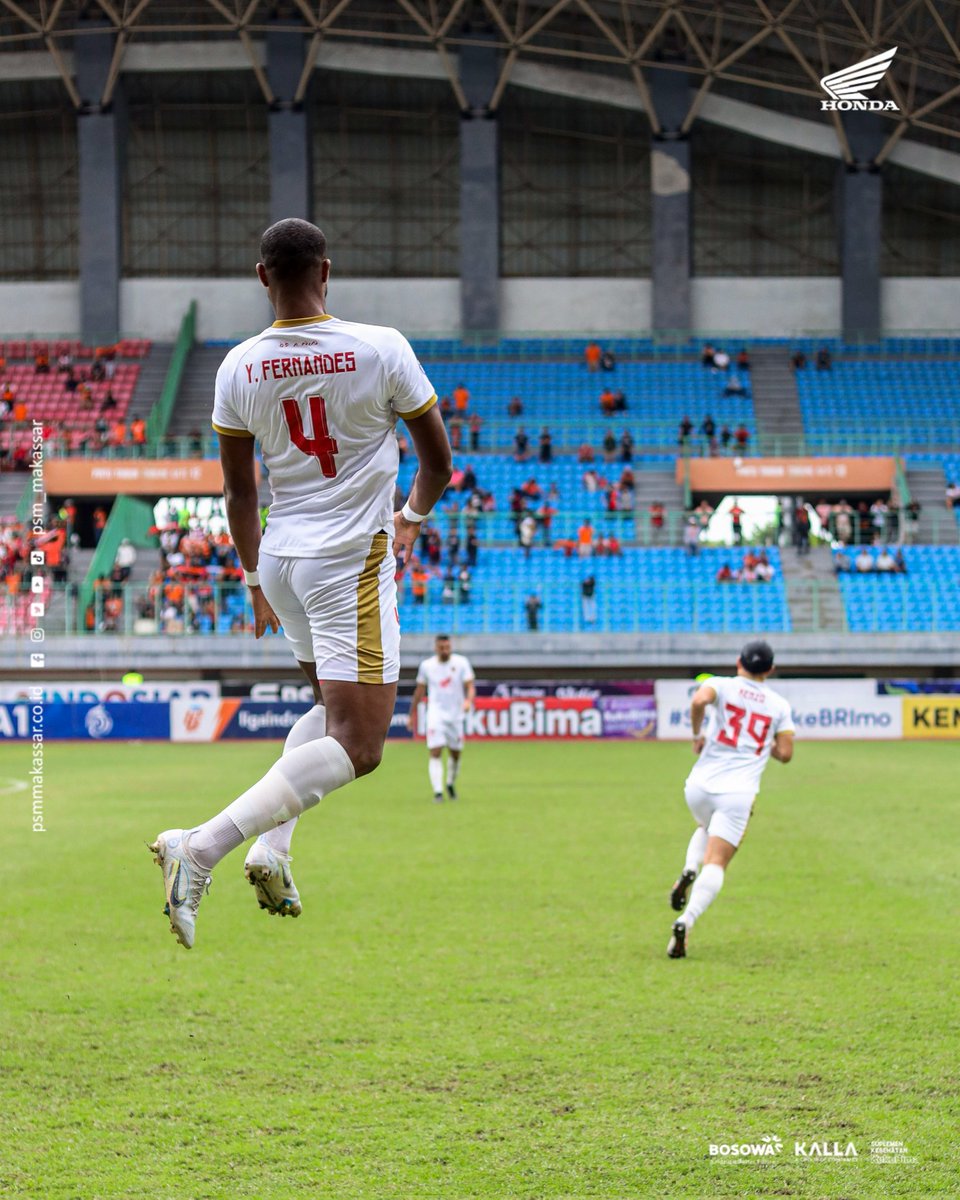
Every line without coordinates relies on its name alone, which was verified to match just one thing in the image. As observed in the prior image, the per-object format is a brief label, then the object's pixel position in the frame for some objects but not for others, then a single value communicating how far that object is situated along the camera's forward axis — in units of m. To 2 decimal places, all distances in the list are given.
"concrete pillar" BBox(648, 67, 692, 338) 50.19
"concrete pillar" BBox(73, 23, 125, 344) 49.84
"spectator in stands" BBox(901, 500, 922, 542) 40.84
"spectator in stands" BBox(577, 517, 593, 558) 40.69
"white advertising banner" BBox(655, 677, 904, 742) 32.62
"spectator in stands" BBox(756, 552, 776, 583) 39.28
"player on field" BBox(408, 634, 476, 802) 20.59
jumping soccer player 4.96
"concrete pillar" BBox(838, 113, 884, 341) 50.03
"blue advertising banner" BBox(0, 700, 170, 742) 33.50
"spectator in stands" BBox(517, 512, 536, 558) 40.41
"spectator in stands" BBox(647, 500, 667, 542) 41.38
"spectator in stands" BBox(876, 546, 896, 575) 39.69
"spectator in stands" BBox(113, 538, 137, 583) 38.16
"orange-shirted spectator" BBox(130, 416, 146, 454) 43.06
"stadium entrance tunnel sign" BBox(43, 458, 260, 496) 42.41
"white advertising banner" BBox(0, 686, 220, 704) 33.94
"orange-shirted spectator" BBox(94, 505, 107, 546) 39.62
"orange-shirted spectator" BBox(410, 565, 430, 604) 38.66
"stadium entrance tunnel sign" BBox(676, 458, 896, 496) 43.22
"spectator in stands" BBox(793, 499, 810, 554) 40.69
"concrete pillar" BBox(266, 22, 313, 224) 49.75
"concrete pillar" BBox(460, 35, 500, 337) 49.94
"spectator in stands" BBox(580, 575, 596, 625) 38.34
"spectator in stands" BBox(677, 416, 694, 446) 44.91
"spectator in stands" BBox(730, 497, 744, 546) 41.06
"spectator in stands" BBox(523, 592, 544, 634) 37.84
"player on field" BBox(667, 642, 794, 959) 10.45
